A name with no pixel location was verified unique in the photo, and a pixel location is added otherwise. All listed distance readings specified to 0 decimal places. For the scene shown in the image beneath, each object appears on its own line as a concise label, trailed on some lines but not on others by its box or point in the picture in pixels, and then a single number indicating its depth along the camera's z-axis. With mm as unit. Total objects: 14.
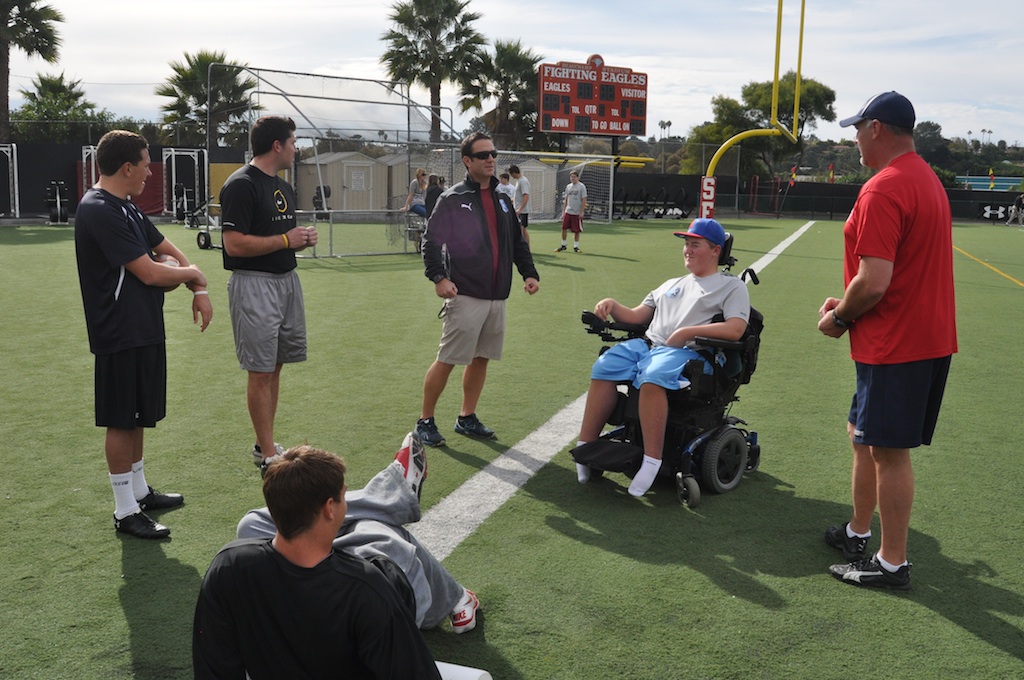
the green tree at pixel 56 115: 35750
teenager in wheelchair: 4828
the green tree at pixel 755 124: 54469
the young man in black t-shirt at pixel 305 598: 2328
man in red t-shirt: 3629
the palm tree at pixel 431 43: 39625
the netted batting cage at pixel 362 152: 19172
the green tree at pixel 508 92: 42688
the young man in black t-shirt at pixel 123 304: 4152
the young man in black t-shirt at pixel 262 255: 5039
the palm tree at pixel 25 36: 31125
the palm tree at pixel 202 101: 36406
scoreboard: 38906
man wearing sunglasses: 5812
